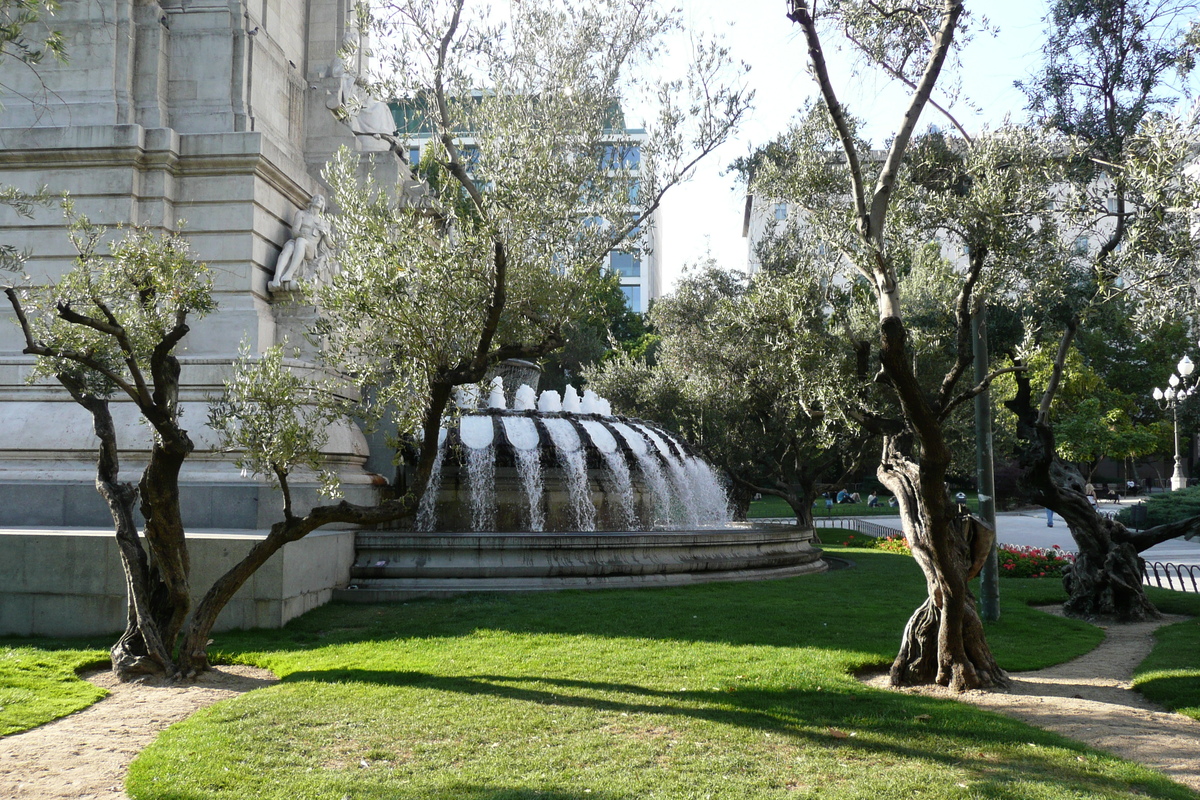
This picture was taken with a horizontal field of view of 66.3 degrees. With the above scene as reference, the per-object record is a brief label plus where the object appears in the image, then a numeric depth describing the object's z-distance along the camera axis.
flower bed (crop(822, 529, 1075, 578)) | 16.34
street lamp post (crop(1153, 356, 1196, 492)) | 27.86
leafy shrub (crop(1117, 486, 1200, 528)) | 23.59
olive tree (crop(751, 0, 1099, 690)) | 7.28
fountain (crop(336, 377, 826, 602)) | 11.43
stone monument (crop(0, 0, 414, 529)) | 12.59
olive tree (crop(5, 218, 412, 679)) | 7.63
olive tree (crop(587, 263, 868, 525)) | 21.64
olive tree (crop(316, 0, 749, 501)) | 8.00
